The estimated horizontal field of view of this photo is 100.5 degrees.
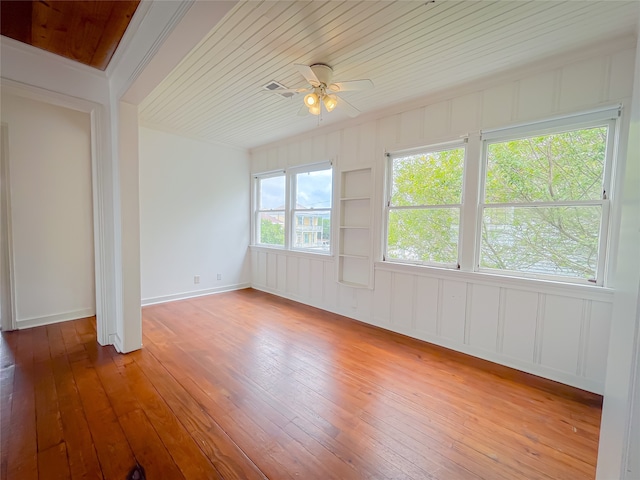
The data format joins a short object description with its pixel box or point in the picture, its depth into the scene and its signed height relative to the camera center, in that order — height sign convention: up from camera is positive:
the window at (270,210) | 4.88 +0.28
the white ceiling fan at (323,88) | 2.23 +1.19
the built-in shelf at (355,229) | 3.57 -0.02
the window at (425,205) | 2.91 +0.28
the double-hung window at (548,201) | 2.18 +0.28
